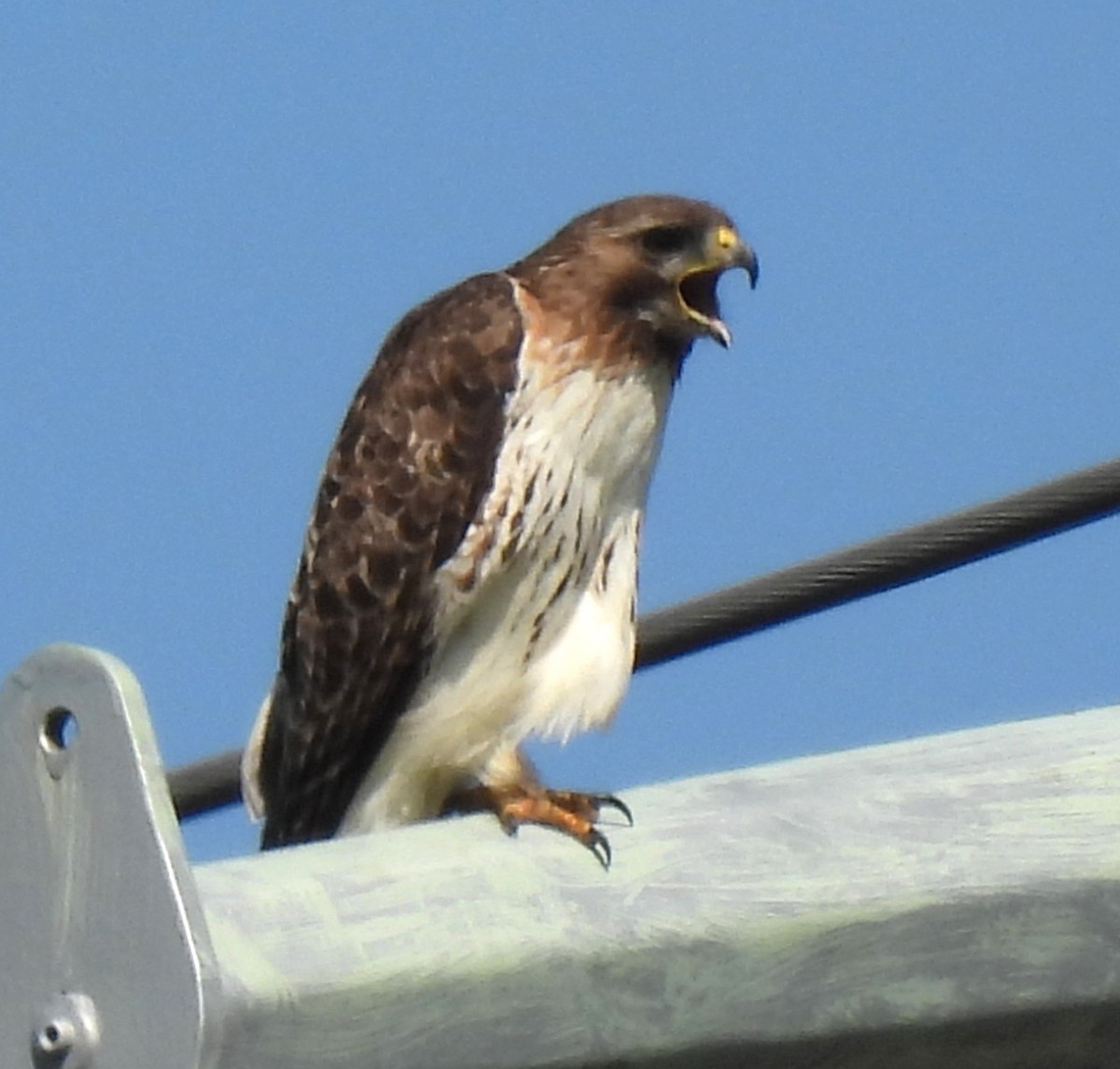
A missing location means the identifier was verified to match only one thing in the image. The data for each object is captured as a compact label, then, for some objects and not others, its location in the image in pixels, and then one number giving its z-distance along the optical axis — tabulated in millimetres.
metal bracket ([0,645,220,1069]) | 12826
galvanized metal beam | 14056
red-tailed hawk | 17688
